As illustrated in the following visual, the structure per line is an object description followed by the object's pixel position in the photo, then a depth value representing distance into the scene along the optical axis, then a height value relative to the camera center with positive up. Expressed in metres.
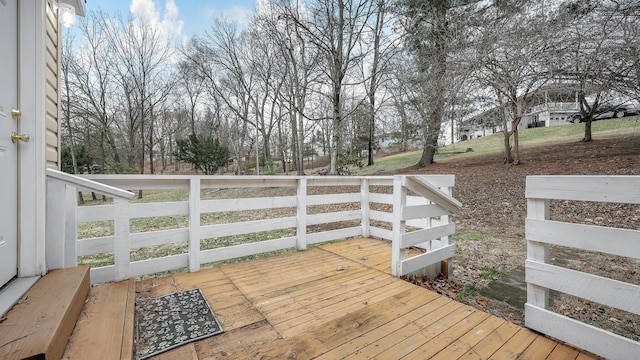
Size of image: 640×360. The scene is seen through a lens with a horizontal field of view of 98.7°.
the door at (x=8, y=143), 1.69 +0.26
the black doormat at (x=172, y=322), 1.70 -0.99
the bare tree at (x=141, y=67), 13.53 +6.07
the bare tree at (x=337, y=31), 8.41 +4.68
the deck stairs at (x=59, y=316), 1.24 -0.71
